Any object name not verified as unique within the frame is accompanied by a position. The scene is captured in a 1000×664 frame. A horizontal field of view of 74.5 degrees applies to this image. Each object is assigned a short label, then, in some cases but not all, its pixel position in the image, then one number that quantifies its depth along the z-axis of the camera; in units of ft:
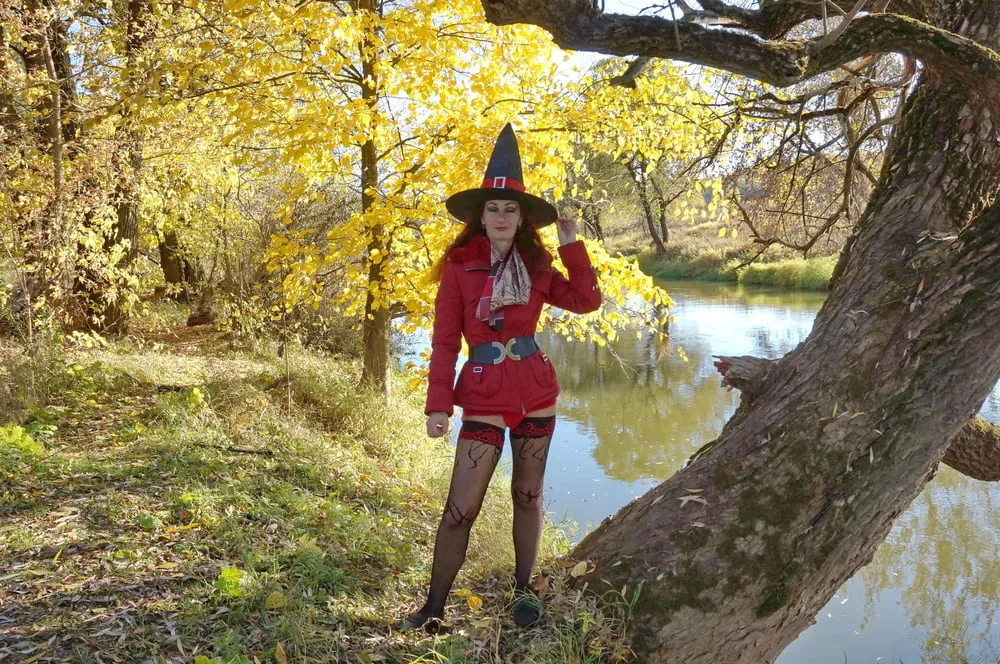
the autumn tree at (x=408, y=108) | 15.07
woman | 8.21
